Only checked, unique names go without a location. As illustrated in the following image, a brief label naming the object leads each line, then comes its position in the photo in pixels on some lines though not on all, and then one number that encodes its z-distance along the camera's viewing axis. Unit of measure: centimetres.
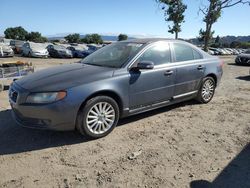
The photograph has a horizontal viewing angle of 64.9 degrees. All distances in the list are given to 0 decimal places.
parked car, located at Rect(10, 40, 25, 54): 2153
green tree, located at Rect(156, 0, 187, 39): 2022
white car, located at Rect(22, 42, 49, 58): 1838
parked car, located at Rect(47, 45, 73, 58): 1945
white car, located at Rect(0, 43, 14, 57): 1744
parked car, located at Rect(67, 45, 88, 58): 2087
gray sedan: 286
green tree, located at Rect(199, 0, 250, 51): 1630
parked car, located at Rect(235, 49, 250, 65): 1220
